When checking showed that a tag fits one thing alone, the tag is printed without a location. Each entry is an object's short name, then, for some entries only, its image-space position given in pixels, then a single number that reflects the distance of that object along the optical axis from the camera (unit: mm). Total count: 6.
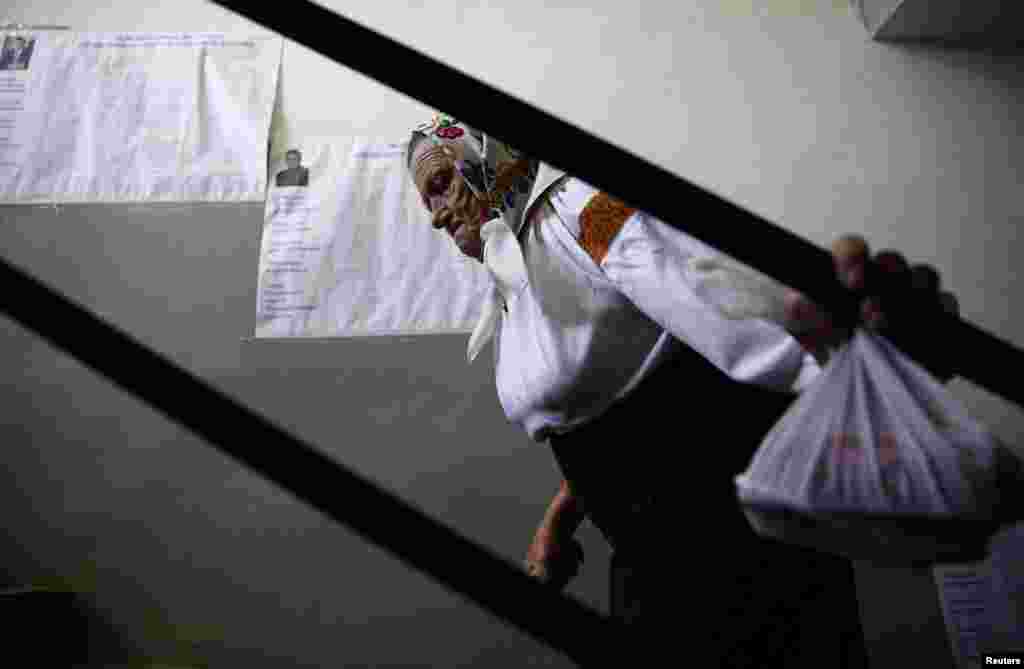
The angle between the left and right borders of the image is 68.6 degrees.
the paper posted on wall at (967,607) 1610
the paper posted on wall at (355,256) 1810
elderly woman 773
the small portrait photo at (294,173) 1895
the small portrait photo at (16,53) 1939
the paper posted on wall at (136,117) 1877
